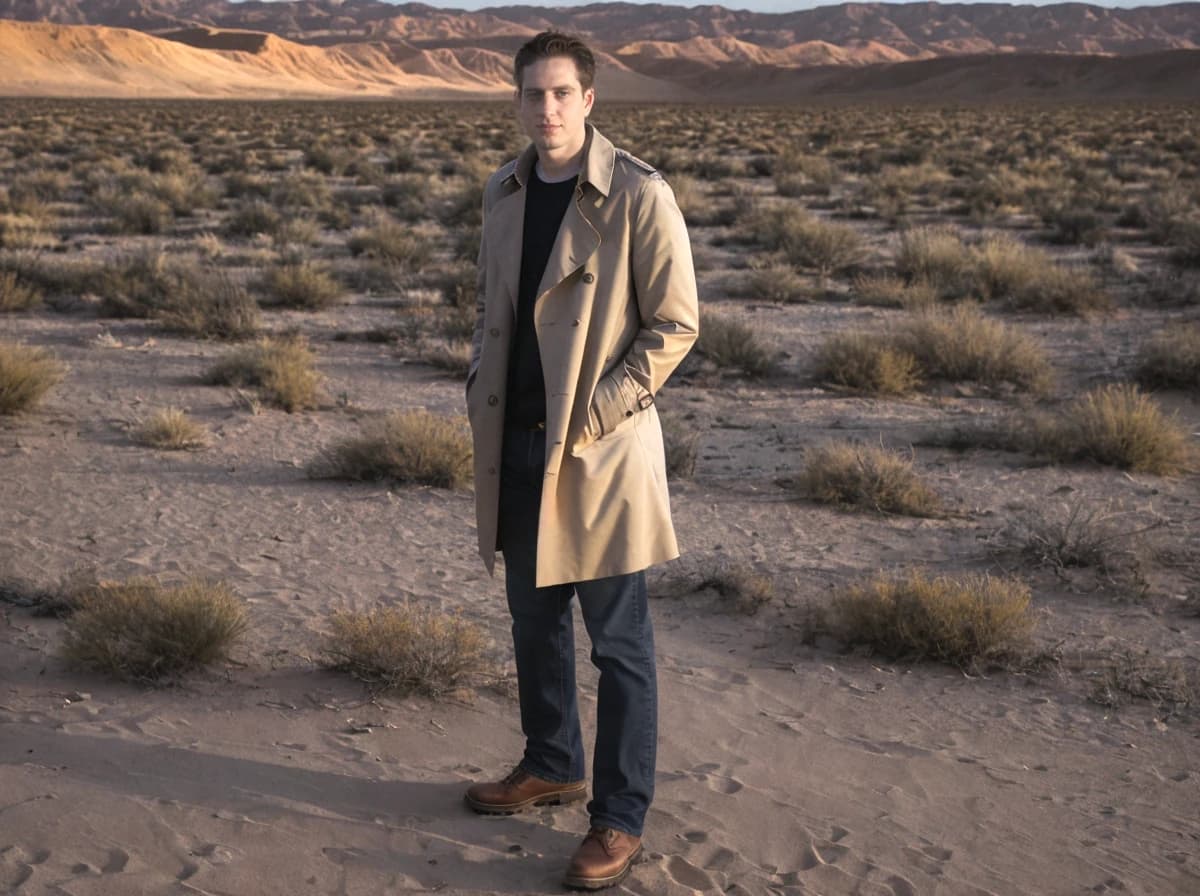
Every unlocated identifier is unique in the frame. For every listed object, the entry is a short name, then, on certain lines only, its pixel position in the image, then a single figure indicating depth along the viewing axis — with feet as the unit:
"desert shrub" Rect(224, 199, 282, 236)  63.10
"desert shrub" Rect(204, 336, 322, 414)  32.73
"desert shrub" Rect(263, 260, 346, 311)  45.73
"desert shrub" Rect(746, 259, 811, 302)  47.83
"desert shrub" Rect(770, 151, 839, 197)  82.84
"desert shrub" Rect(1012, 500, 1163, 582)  21.90
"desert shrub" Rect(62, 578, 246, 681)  17.22
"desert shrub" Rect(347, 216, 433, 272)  54.19
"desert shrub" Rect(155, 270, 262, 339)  40.22
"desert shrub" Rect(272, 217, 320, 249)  59.36
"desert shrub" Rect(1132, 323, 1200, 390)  34.65
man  11.07
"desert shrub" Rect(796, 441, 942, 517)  25.53
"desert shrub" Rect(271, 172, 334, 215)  70.85
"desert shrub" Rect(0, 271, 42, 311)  43.91
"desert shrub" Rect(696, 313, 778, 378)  36.96
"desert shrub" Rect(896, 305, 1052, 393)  35.58
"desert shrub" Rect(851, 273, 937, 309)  45.29
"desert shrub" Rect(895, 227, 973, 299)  48.32
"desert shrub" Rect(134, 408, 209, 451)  29.17
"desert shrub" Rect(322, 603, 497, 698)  16.92
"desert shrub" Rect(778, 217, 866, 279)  54.39
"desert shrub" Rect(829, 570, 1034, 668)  18.48
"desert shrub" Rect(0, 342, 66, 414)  30.81
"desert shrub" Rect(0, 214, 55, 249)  56.34
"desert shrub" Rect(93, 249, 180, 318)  43.32
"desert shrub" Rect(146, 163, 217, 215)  71.26
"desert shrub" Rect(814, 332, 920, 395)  34.55
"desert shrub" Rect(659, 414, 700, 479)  27.89
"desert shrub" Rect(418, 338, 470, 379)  36.68
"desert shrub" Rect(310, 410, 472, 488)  27.07
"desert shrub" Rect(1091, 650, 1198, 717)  17.17
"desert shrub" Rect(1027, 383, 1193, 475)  28.02
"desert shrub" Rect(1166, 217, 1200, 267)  53.21
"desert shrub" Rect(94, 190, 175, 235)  63.36
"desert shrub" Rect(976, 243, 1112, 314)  44.83
